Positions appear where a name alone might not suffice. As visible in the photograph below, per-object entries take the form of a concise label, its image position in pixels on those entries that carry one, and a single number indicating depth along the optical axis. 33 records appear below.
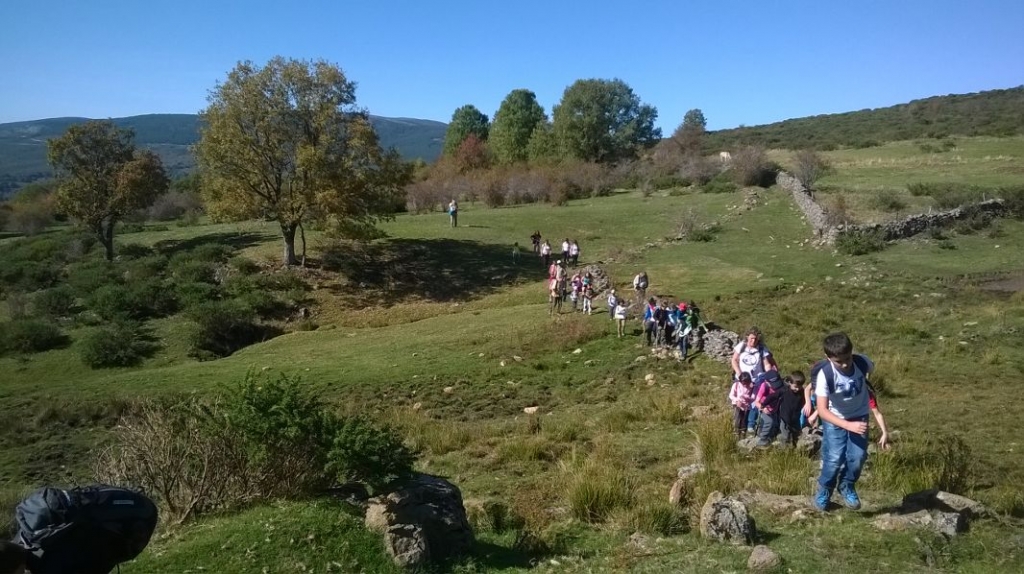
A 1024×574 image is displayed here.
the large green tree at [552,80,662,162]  71.44
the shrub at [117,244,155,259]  35.41
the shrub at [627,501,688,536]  6.77
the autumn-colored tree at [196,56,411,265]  29.98
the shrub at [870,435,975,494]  7.38
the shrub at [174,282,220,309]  26.66
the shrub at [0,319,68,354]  22.77
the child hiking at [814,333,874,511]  6.25
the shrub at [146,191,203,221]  57.00
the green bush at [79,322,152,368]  21.70
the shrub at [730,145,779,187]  52.66
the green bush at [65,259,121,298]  29.23
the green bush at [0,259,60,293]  31.62
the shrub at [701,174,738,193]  51.59
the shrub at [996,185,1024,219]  33.53
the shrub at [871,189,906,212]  36.88
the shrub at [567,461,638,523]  7.44
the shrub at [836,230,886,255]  28.83
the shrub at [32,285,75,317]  26.53
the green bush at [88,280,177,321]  25.78
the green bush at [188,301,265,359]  23.23
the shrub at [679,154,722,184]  57.97
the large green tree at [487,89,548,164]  74.44
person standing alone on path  40.97
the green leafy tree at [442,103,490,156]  84.56
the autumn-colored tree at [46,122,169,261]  34.69
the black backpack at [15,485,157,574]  3.70
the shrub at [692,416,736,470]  9.24
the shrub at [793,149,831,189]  45.53
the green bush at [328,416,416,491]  7.07
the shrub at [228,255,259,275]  30.33
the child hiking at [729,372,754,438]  10.45
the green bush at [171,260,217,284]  29.26
